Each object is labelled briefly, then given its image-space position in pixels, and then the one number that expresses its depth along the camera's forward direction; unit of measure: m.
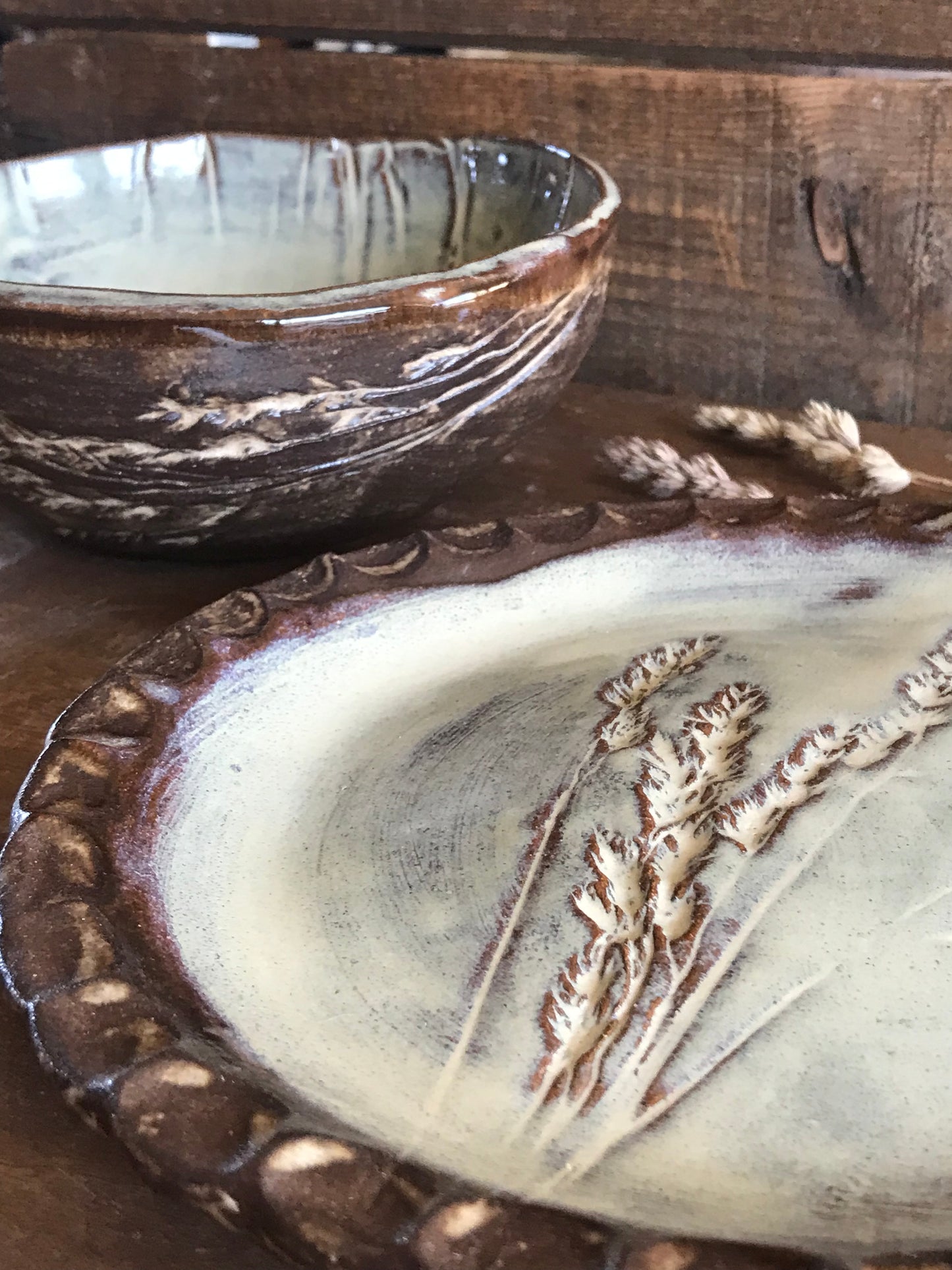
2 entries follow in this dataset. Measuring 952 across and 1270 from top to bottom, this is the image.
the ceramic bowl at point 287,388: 0.43
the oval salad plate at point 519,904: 0.25
